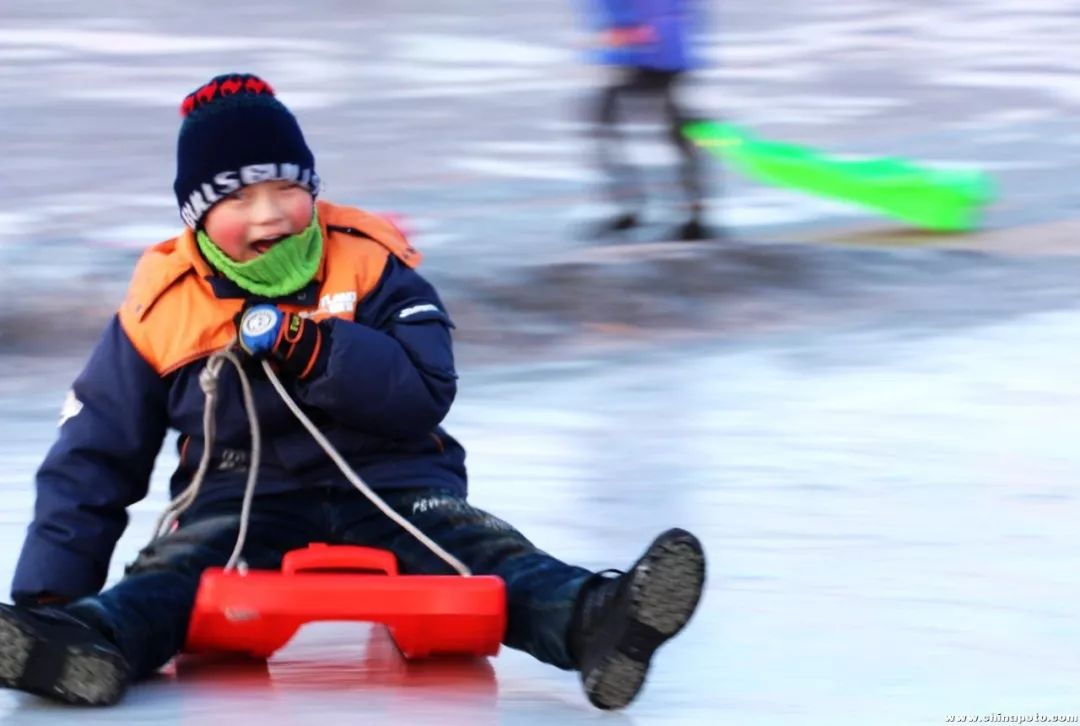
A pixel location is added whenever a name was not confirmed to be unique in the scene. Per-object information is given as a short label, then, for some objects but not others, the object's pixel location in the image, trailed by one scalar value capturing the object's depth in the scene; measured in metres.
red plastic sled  6.37
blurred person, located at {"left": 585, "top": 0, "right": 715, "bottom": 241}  15.67
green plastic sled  17.37
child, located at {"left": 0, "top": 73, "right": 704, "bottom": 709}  6.70
